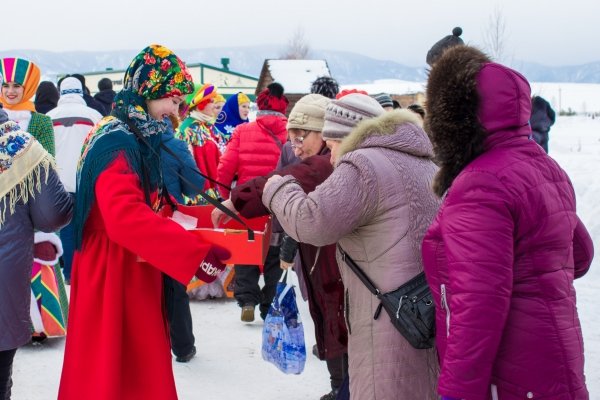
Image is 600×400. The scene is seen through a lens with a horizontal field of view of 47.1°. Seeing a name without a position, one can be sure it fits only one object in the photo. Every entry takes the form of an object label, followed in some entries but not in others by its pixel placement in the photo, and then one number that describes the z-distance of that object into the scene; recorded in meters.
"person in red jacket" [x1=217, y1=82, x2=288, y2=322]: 6.37
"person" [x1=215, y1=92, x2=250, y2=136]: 8.29
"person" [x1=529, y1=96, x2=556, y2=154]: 8.34
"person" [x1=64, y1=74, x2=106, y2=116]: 10.30
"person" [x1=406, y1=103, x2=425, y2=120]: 6.34
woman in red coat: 2.91
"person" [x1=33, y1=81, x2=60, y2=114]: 9.56
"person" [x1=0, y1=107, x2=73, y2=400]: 3.04
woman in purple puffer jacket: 1.98
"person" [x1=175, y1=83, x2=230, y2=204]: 6.75
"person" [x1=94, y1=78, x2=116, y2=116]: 10.95
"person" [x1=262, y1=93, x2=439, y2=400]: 2.57
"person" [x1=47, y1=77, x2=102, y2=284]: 7.11
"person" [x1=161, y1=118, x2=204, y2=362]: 4.61
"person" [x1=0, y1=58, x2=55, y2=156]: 5.39
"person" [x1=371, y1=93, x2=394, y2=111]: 6.19
